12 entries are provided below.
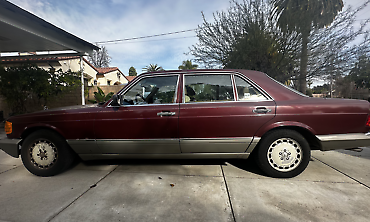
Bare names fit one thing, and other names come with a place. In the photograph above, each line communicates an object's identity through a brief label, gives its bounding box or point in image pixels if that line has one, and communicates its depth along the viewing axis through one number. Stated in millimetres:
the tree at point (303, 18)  7547
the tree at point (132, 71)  46844
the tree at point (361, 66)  7743
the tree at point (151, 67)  42219
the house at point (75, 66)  10559
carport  5347
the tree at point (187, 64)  18377
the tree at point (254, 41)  7770
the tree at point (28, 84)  7078
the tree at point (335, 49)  7305
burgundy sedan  2381
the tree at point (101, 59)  38000
